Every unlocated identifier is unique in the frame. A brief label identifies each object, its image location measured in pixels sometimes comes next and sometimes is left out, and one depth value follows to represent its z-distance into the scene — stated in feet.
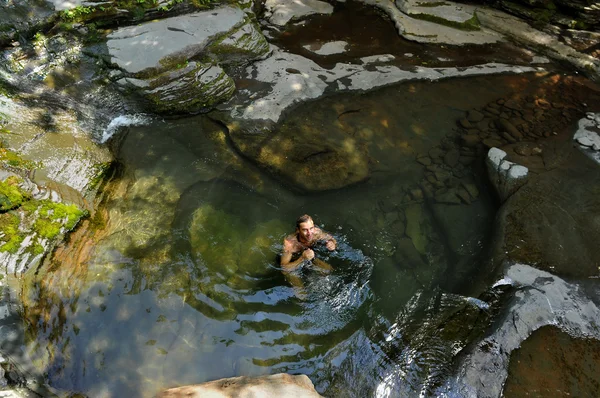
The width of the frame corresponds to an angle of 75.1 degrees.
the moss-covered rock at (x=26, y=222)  13.35
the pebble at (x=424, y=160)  18.75
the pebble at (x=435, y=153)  19.04
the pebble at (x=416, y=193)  17.57
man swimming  14.79
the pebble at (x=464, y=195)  17.38
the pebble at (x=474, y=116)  20.59
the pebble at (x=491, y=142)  19.32
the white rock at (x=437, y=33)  25.18
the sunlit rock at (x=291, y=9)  26.81
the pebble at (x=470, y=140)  19.49
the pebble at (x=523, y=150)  18.48
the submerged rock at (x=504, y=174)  16.88
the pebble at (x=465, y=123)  20.29
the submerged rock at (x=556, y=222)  14.30
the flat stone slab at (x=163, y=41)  19.74
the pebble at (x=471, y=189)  17.54
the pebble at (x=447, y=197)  17.38
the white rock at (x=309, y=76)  20.48
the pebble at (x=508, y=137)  19.44
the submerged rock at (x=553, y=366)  11.45
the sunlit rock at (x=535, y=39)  23.36
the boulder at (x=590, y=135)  18.44
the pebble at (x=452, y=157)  18.76
